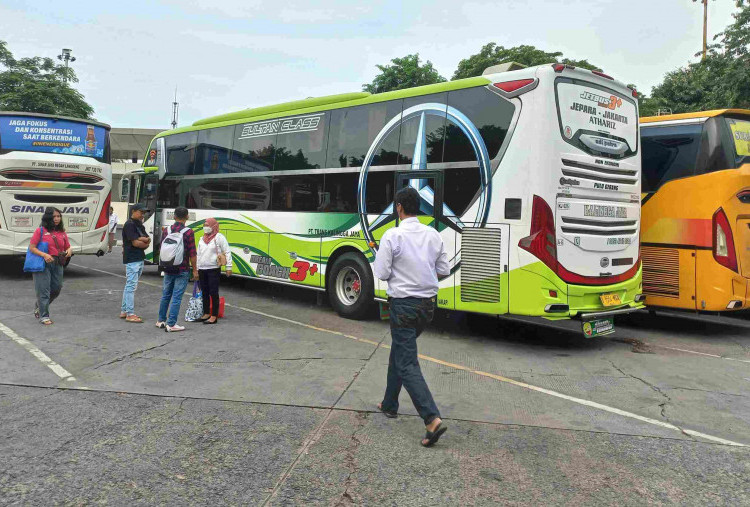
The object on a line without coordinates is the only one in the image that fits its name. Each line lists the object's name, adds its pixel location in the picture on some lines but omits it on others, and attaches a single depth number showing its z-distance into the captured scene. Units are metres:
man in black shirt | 8.37
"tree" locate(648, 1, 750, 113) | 17.27
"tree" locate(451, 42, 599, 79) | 30.09
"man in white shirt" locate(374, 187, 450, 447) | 4.40
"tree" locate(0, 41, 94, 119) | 22.94
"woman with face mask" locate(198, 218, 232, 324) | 8.62
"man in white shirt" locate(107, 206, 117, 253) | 14.95
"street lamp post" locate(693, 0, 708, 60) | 29.41
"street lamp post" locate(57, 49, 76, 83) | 34.28
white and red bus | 12.71
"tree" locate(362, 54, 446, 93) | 29.28
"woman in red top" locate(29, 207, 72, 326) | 8.18
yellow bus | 8.29
